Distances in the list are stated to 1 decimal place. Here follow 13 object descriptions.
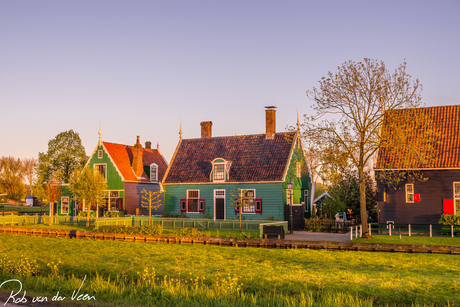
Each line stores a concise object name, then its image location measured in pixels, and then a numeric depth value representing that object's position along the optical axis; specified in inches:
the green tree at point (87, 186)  1359.5
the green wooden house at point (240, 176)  1326.3
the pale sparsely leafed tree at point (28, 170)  3843.5
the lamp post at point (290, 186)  1172.5
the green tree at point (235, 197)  1278.5
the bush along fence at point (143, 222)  1119.6
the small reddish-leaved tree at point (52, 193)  1425.9
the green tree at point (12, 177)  3656.5
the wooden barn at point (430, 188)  1090.7
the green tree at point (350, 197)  1469.0
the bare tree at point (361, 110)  971.3
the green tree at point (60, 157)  2142.0
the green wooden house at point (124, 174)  1611.7
